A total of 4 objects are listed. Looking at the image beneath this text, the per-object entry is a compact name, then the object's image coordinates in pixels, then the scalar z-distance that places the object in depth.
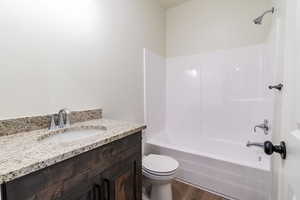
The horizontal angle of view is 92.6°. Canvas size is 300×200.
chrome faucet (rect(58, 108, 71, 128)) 1.06
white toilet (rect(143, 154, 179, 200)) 1.41
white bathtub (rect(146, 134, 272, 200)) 1.46
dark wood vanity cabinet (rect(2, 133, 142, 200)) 0.52
